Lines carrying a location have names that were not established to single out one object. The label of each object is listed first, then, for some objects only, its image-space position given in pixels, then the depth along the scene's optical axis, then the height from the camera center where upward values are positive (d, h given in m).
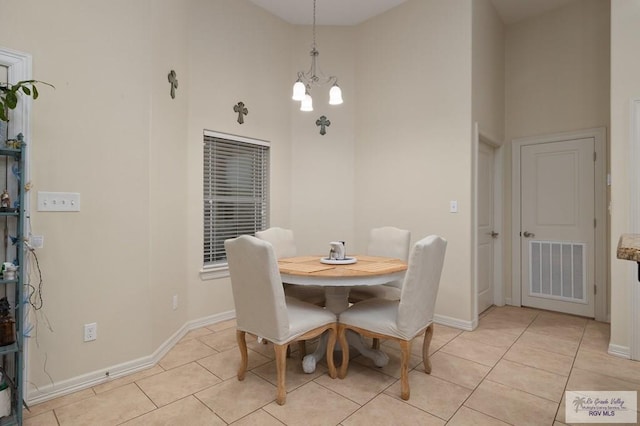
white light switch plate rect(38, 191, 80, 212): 1.98 +0.07
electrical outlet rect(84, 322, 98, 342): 2.15 -0.78
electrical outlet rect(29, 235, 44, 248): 1.94 -0.16
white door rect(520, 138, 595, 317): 3.61 -0.15
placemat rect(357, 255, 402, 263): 2.77 -0.40
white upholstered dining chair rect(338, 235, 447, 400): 1.98 -0.67
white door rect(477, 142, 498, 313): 3.77 -0.16
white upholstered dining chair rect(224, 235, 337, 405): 1.92 -0.60
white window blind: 3.48 +0.26
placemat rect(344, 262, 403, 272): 2.25 -0.39
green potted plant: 1.65 +0.58
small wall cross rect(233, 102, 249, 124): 3.58 +1.12
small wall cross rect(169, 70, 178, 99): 2.78 +1.12
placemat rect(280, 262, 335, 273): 2.26 -0.39
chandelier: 2.61 +0.95
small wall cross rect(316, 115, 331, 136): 4.20 +1.14
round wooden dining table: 2.15 -0.43
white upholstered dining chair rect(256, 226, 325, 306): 2.81 -0.39
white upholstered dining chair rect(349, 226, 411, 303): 2.88 -0.37
